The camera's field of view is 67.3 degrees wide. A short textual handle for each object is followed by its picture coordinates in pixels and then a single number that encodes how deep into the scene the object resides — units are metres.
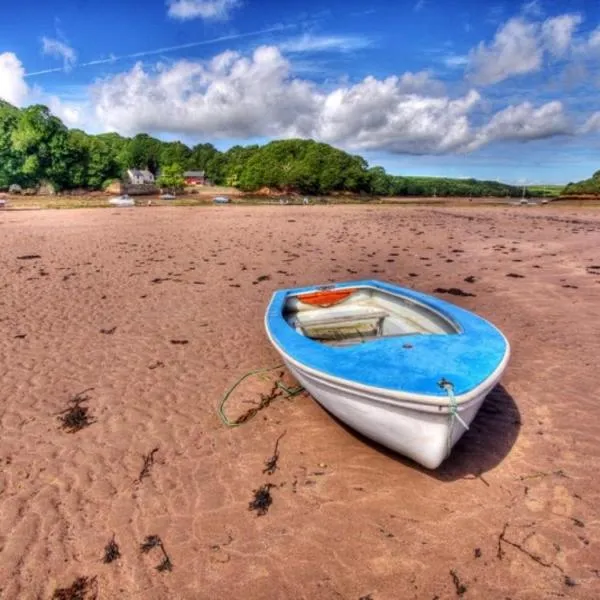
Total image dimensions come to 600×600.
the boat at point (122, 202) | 48.91
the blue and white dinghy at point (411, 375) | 3.90
